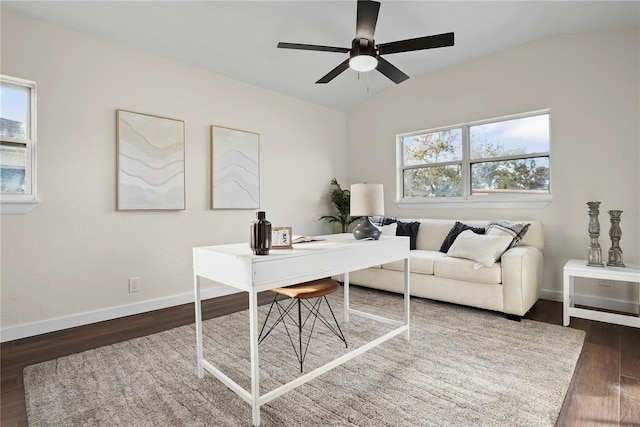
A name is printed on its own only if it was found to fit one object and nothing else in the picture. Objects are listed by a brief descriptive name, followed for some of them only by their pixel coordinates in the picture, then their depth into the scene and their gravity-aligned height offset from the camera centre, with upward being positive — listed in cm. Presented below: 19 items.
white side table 267 -51
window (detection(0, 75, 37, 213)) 263 +64
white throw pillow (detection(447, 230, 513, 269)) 308 -30
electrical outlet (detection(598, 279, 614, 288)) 328 -67
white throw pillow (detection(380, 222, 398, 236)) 405 -15
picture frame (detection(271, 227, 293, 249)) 185 -11
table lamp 230 +9
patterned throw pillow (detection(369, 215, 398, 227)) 441 -4
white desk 155 -26
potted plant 509 +18
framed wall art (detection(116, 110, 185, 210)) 313 +56
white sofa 293 -59
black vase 164 -9
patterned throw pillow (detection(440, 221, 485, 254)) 373 -20
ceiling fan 233 +132
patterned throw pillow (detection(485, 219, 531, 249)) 333 -14
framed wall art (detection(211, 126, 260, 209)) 380 +59
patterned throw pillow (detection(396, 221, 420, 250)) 411 -16
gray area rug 163 -96
